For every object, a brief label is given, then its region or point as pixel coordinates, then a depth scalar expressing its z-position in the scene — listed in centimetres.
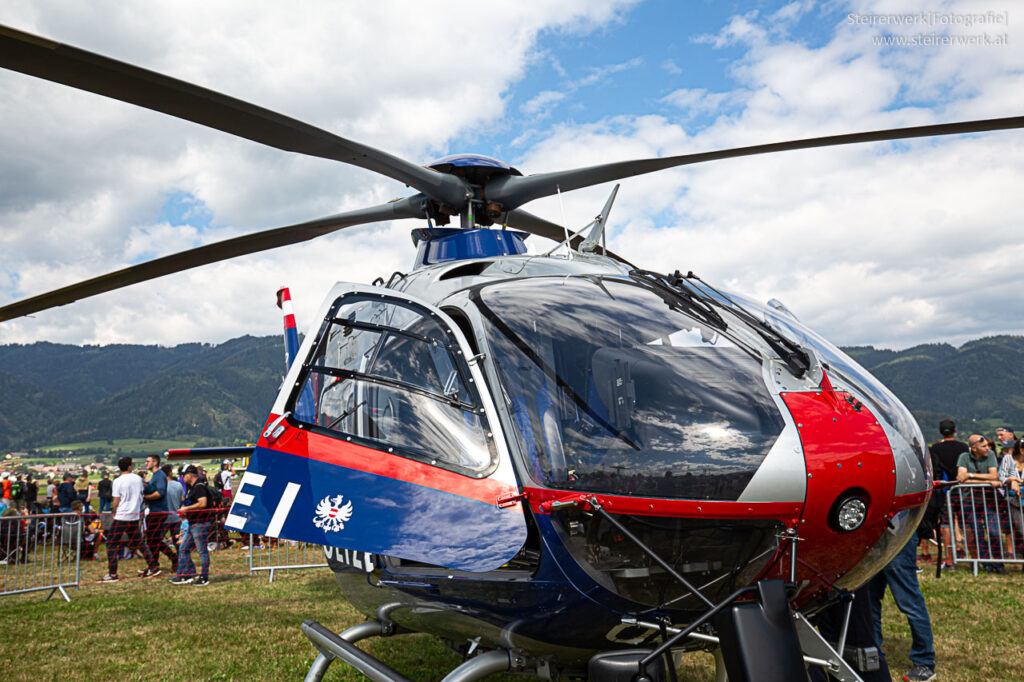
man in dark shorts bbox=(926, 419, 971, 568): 1073
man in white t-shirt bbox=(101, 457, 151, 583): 1244
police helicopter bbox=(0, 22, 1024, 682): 285
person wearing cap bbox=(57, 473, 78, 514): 1697
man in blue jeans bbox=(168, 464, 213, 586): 1203
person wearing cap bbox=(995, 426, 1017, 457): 1191
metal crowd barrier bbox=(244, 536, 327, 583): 1286
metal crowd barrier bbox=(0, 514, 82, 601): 1091
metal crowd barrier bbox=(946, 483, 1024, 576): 1019
